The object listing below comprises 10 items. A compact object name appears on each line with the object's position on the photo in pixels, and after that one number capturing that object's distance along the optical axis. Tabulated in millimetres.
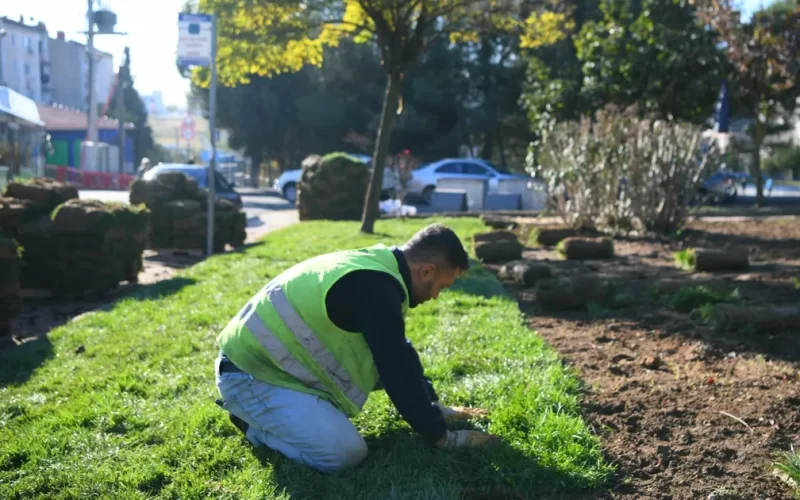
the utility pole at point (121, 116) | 41791
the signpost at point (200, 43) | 11695
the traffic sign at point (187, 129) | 41844
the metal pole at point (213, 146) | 11680
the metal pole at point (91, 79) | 36750
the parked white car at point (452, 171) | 28016
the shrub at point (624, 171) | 11430
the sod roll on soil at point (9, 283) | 6191
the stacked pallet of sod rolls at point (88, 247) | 8352
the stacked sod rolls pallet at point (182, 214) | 12602
